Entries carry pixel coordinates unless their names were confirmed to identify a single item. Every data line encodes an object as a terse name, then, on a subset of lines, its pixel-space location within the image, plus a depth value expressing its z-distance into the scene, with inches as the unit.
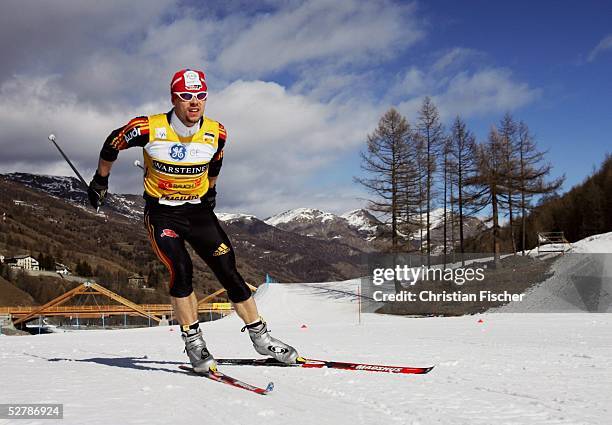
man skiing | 200.1
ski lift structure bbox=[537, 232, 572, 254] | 1354.8
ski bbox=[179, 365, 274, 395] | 149.3
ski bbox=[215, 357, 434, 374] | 188.7
